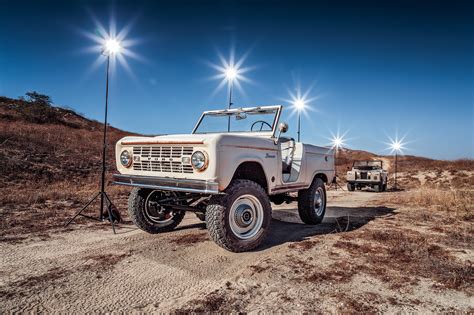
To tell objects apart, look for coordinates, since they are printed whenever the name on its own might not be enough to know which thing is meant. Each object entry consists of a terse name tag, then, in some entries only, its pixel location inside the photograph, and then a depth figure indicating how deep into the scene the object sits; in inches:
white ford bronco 152.3
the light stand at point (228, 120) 249.4
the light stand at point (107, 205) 210.7
